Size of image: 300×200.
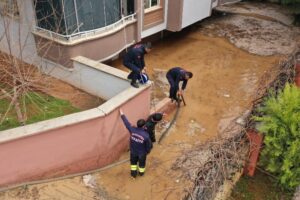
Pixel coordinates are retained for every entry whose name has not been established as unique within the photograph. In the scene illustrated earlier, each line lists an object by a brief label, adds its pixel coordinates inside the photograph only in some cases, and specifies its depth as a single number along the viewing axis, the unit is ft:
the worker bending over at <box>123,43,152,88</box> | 30.35
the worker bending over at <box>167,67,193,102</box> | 34.99
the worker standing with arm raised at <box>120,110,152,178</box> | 25.80
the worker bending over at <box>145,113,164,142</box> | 26.98
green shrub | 26.63
